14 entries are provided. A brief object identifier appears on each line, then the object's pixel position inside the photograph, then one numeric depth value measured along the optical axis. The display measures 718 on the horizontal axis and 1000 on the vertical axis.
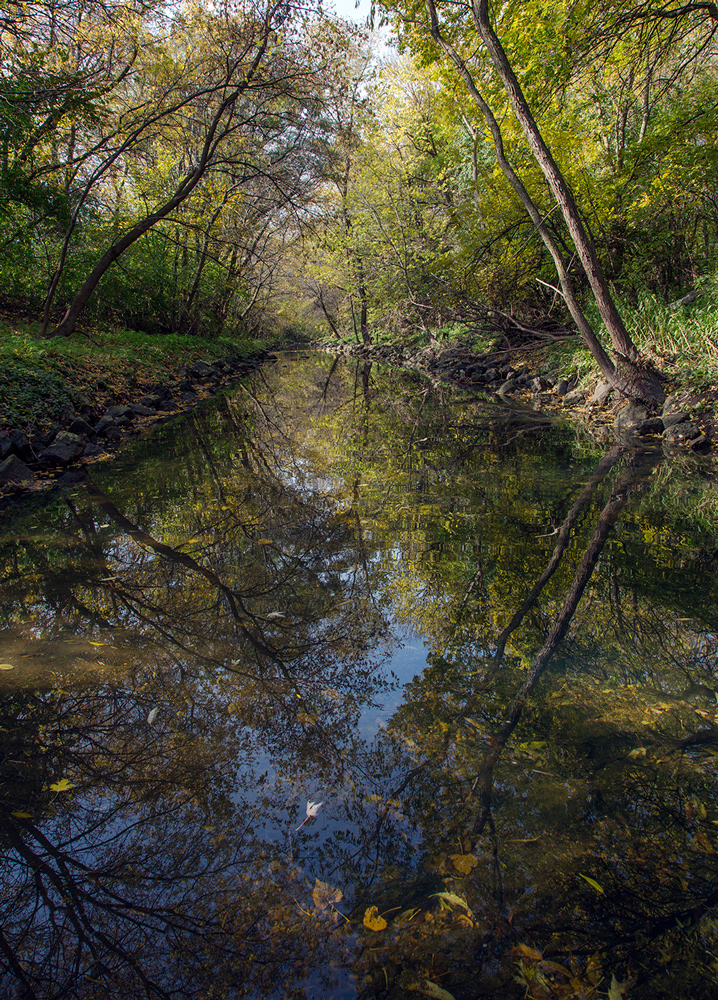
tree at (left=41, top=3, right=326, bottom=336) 10.41
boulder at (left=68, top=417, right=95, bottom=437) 8.27
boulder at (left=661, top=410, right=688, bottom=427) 7.91
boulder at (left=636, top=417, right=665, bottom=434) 8.38
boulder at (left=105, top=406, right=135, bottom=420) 9.63
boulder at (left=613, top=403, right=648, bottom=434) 8.67
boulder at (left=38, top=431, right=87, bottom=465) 7.21
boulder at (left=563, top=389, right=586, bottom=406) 11.20
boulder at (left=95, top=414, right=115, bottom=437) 8.91
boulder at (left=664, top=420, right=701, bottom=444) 7.59
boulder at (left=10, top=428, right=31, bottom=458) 6.85
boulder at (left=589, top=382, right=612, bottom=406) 10.14
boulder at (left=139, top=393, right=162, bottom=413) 11.26
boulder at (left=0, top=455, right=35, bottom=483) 6.33
